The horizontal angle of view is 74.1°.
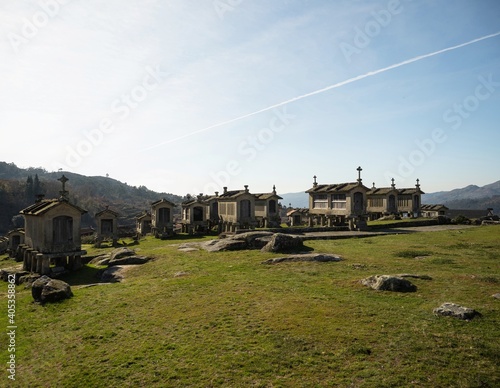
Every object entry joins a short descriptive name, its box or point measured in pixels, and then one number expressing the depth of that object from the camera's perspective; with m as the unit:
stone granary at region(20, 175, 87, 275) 23.98
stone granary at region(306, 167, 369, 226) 39.22
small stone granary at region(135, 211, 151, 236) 53.66
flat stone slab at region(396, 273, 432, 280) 15.78
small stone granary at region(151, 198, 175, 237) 45.00
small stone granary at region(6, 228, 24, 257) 41.09
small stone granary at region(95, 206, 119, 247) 42.09
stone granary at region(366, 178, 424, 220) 52.68
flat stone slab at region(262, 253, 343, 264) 21.06
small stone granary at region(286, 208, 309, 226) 61.78
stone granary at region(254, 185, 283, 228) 45.81
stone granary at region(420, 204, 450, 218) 64.44
